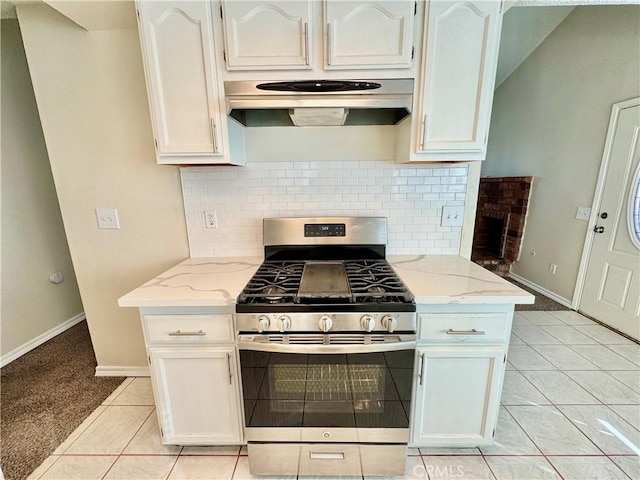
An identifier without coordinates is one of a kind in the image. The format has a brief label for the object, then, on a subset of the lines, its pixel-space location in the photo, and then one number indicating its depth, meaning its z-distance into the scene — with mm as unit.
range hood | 1266
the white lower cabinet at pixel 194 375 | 1268
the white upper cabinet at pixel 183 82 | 1283
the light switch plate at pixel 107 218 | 1817
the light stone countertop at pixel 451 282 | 1204
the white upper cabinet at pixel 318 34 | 1258
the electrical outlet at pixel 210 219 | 1807
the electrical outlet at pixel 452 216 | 1783
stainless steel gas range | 1179
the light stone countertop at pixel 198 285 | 1219
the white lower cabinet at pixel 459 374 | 1247
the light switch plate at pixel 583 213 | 2900
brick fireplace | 3742
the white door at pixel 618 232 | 2492
